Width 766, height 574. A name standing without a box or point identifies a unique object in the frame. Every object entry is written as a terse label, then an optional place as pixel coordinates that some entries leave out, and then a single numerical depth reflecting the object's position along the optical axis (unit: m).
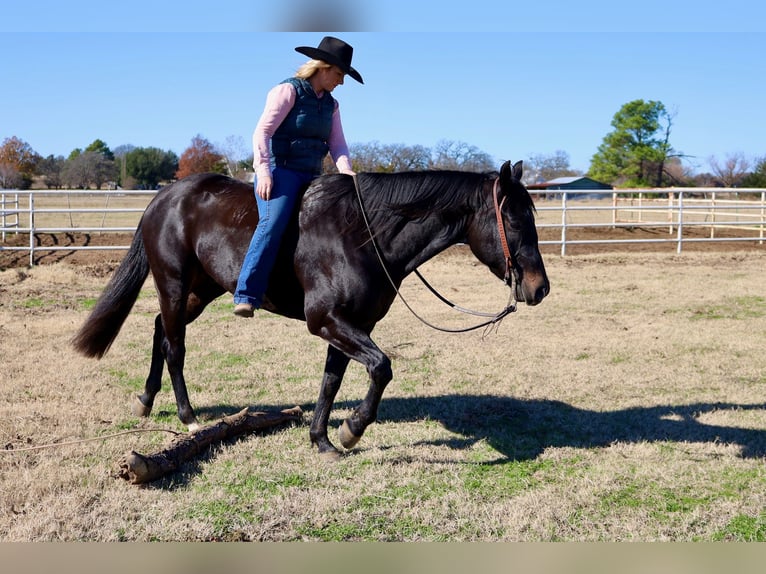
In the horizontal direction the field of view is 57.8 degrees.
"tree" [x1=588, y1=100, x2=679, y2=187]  77.44
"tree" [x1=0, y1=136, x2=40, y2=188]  66.25
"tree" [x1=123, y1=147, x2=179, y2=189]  66.50
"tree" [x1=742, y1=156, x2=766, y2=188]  49.72
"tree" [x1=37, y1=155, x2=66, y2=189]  65.69
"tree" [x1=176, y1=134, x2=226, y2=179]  53.38
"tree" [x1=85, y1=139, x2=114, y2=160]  88.95
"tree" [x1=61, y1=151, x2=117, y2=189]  63.72
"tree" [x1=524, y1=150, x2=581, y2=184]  86.19
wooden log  3.83
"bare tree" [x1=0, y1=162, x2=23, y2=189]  55.66
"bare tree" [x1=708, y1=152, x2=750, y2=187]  71.69
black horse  4.22
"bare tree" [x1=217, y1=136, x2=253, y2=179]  42.84
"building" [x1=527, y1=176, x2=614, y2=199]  80.06
